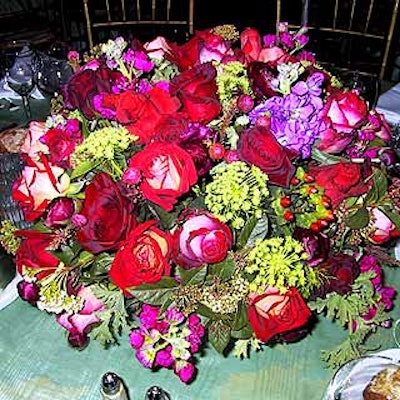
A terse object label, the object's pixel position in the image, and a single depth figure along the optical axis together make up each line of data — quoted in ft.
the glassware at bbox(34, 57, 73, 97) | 5.12
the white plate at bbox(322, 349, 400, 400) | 2.44
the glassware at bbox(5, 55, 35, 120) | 5.18
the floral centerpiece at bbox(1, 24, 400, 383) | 2.20
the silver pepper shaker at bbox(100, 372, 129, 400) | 2.39
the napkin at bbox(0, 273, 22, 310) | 3.14
